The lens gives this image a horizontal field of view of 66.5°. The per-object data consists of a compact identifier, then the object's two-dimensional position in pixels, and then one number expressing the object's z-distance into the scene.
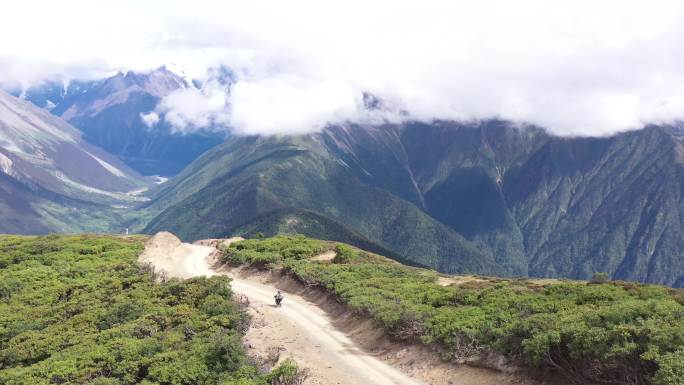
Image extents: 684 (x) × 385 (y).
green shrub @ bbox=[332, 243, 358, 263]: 77.13
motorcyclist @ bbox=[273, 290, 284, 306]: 54.47
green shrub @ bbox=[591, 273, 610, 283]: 56.72
